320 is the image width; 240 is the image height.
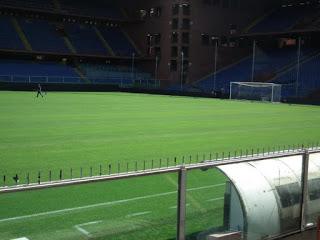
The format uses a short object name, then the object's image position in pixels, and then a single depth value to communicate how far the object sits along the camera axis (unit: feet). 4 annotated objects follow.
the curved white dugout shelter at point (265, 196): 18.54
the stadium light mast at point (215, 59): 209.87
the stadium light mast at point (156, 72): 229.80
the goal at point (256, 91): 161.90
